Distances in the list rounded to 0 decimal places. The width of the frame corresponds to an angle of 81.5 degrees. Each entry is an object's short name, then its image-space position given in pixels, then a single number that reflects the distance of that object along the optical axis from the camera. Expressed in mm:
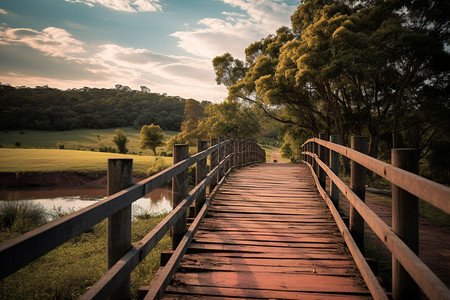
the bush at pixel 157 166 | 27312
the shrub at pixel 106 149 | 56853
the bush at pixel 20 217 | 10469
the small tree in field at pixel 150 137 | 52906
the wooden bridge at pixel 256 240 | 1410
